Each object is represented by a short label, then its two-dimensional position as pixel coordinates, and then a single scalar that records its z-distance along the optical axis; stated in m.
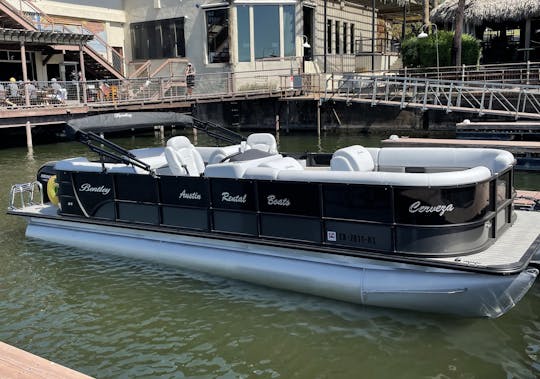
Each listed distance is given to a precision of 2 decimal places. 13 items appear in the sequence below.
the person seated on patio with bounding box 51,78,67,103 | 24.53
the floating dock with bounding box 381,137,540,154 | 16.67
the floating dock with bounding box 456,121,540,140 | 18.70
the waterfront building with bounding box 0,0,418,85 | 32.00
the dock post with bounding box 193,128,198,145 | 27.90
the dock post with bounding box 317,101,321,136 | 28.36
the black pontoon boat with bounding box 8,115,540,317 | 6.83
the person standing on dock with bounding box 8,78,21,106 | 23.41
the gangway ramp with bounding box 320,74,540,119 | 22.06
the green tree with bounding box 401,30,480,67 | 30.17
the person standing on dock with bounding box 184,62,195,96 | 28.45
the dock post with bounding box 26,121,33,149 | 24.52
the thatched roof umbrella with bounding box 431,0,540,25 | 29.61
